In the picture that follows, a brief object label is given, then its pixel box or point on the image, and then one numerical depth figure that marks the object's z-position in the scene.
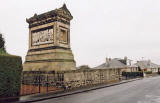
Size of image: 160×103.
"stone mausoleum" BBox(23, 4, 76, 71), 19.06
